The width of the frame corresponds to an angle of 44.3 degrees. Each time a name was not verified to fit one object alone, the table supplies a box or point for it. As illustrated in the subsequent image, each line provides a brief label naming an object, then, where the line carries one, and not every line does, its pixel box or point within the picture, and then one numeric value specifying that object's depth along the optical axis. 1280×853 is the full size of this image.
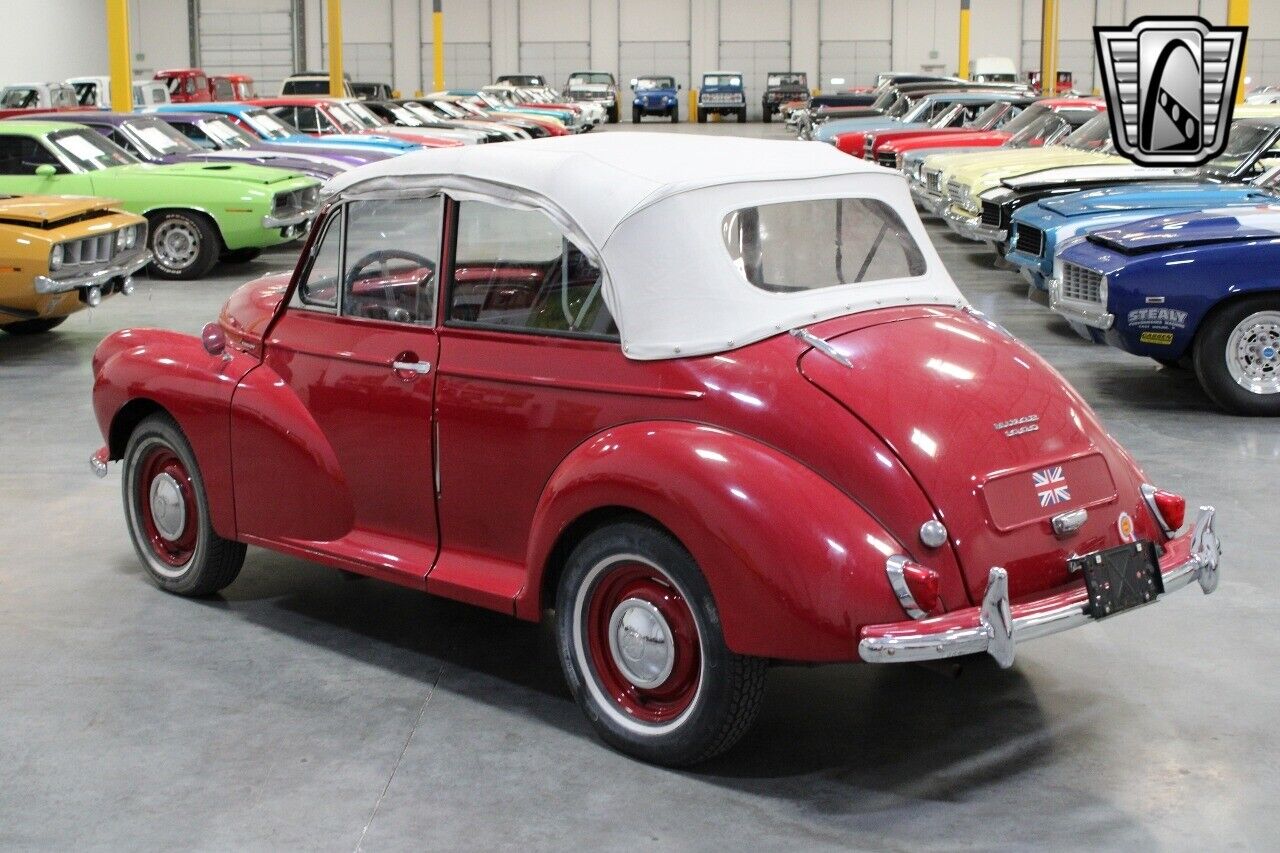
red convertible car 4.04
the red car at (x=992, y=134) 18.36
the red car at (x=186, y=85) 31.39
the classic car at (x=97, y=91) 29.42
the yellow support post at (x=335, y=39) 34.53
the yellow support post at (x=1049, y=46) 38.22
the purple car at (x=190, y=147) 16.19
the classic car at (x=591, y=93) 48.56
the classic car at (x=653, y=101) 49.00
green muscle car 14.38
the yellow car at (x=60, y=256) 10.63
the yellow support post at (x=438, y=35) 44.41
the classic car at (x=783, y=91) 48.81
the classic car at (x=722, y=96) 49.00
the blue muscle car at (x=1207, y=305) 8.80
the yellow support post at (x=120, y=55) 20.56
